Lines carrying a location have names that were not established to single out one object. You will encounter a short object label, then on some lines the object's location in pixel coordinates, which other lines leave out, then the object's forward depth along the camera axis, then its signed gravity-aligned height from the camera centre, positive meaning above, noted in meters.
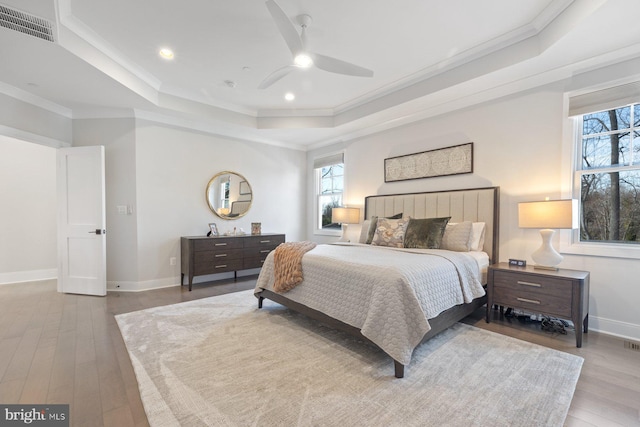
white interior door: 3.97 -0.18
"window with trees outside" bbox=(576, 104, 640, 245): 2.67 +0.33
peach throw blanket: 2.86 -0.61
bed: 2.01 -0.64
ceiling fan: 2.14 +1.35
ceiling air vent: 2.20 +1.51
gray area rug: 1.58 -1.17
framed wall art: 3.77 +0.66
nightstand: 2.43 -0.79
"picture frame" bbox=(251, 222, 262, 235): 5.20 -0.37
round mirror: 4.98 +0.25
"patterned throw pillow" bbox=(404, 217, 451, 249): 3.32 -0.30
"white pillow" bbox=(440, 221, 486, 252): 3.29 -0.33
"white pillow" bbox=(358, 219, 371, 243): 4.20 -0.35
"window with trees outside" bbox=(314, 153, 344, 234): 5.72 +0.44
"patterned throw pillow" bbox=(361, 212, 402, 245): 4.08 -0.30
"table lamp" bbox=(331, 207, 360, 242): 4.92 -0.13
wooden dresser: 4.26 -0.73
